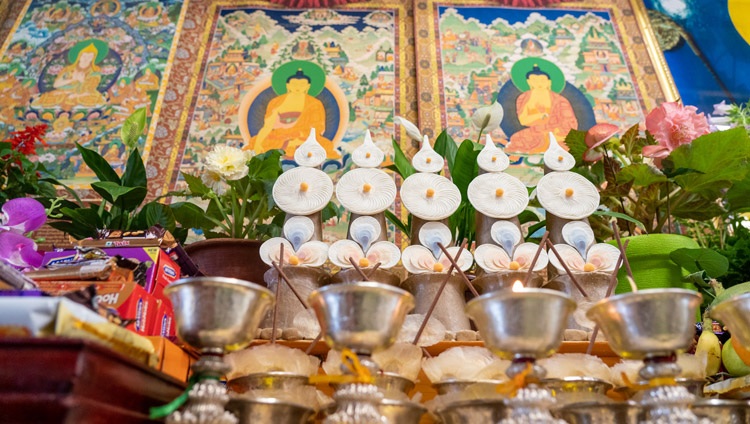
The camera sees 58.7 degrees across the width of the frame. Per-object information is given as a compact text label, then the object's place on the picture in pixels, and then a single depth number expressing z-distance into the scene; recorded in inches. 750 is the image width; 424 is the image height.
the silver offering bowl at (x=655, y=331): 35.5
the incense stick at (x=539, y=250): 48.1
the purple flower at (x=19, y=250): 55.6
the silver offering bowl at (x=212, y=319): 35.9
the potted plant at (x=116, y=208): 67.4
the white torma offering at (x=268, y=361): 43.1
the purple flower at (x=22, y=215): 58.1
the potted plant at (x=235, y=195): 70.5
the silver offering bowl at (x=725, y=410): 40.0
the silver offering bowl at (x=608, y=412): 39.3
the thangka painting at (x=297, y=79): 136.7
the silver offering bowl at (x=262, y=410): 38.4
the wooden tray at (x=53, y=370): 29.9
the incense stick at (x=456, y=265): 50.4
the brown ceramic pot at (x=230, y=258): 64.2
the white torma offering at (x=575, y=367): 43.5
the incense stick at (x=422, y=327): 46.5
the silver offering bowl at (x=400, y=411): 39.2
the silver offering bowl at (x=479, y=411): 39.1
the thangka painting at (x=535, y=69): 138.8
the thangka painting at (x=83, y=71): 135.0
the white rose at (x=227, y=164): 69.9
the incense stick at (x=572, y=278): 50.9
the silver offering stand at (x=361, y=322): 35.4
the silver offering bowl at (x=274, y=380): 42.0
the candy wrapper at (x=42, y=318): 31.7
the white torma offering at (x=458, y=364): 43.4
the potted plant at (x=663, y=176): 60.5
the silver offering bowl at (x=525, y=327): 35.5
